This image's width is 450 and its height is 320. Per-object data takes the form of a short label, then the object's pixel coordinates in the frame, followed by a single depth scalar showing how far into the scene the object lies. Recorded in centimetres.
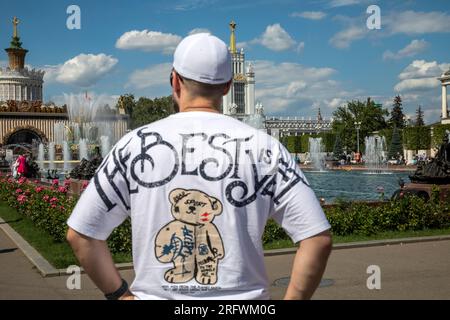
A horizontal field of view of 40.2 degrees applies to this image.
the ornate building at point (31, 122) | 7800
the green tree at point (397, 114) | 9519
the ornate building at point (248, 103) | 14138
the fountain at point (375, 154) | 4593
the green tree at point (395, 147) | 6144
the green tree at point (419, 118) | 10769
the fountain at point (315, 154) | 4852
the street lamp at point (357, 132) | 7188
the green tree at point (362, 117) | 7950
